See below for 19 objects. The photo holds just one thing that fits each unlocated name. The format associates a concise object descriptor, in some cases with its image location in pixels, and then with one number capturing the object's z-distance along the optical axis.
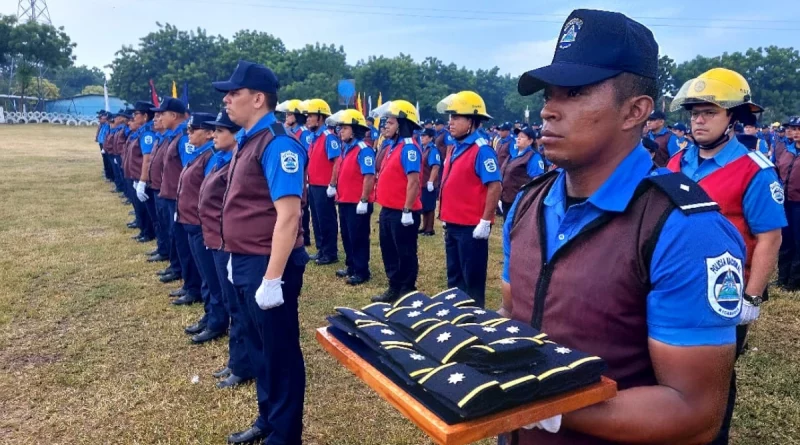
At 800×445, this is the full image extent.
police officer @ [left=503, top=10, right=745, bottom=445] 1.17
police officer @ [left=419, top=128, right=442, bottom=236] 10.43
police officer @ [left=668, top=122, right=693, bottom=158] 10.97
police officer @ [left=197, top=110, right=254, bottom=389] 4.13
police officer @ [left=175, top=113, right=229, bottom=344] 5.40
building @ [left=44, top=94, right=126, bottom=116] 61.53
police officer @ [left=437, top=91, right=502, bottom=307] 5.60
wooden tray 1.00
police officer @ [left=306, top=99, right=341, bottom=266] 8.69
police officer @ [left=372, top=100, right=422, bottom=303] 6.77
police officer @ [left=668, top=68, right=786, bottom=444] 3.06
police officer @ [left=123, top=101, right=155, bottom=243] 9.72
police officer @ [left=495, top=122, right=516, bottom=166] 11.72
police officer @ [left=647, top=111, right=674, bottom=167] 10.96
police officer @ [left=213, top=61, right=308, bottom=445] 3.40
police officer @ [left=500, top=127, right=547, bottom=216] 8.69
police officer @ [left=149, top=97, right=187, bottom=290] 6.99
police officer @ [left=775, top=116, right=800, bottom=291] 7.25
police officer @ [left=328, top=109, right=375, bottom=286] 7.61
